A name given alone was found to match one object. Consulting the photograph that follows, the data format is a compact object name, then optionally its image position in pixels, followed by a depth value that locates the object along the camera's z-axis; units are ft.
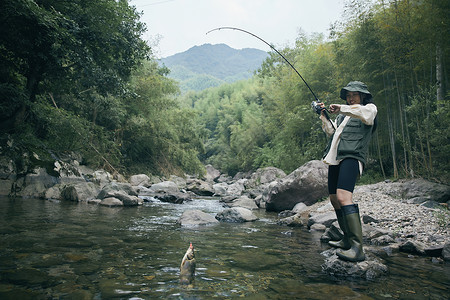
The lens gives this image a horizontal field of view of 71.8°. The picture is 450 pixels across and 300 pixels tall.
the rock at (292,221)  22.97
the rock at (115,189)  33.42
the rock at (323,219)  21.34
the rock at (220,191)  58.65
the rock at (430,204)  24.41
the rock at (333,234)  15.20
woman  10.14
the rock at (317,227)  20.63
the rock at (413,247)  14.32
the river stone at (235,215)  24.15
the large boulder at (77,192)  32.26
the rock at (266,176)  64.08
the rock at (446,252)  13.33
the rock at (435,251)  13.88
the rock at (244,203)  37.64
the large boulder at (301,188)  32.65
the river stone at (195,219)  20.99
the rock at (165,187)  51.50
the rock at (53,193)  31.90
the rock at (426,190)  28.55
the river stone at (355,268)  10.28
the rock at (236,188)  64.48
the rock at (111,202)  30.21
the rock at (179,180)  70.02
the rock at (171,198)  39.61
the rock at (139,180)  59.15
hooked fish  9.05
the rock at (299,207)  30.15
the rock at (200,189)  58.13
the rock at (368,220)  21.72
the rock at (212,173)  117.61
